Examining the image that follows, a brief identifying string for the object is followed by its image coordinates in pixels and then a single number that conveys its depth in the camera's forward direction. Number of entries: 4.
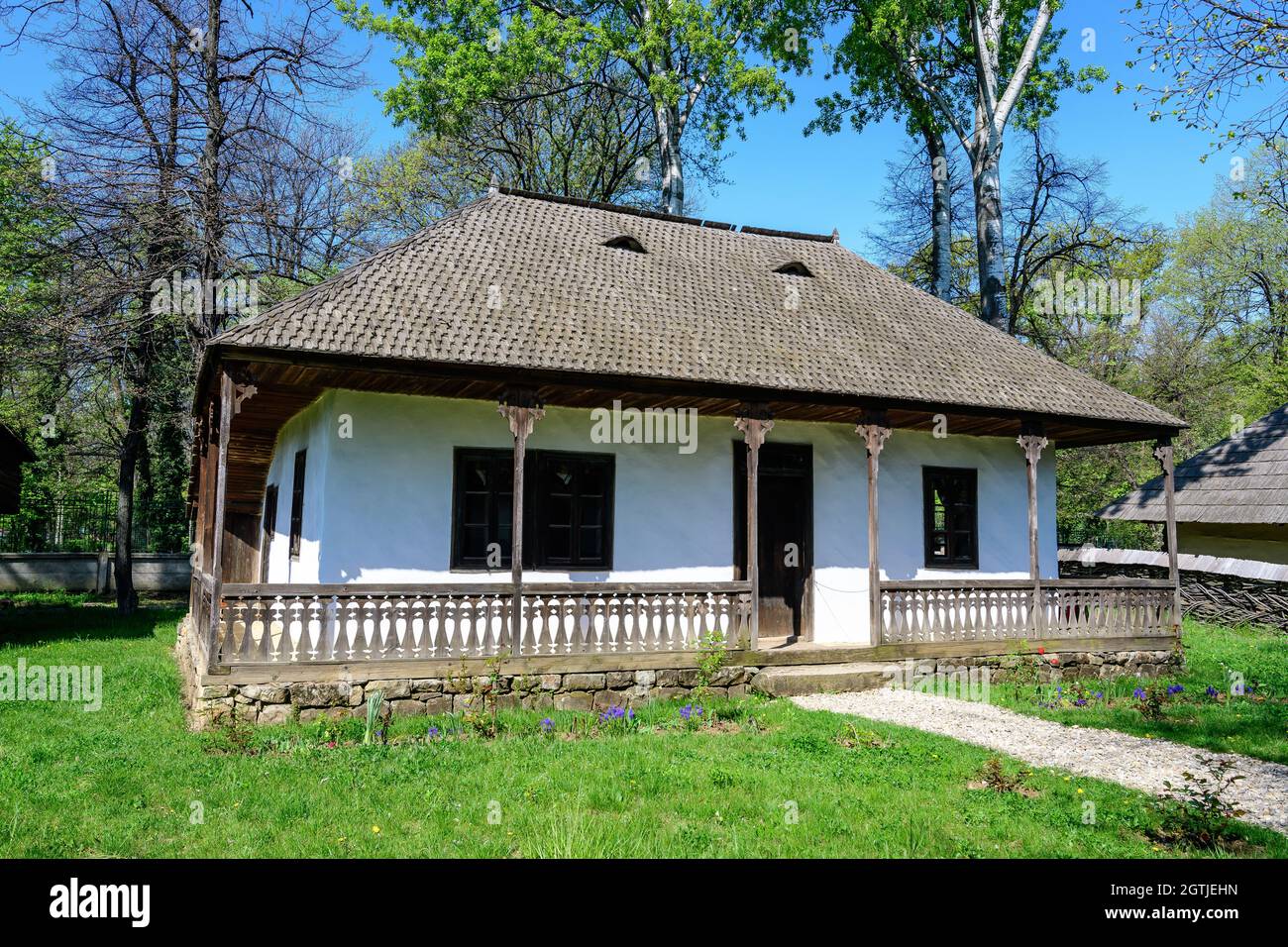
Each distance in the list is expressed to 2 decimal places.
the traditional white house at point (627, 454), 10.01
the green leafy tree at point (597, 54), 23.73
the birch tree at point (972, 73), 21.38
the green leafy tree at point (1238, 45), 12.91
